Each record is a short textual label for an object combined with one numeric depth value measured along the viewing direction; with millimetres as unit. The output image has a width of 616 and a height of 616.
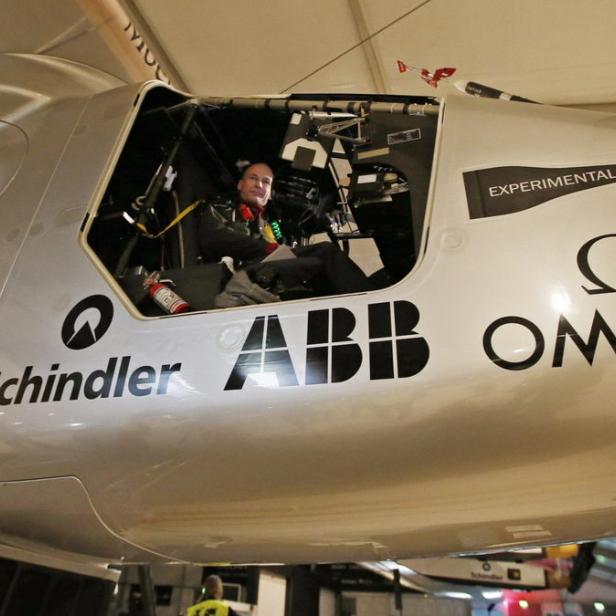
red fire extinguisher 1579
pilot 1733
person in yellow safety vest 3588
